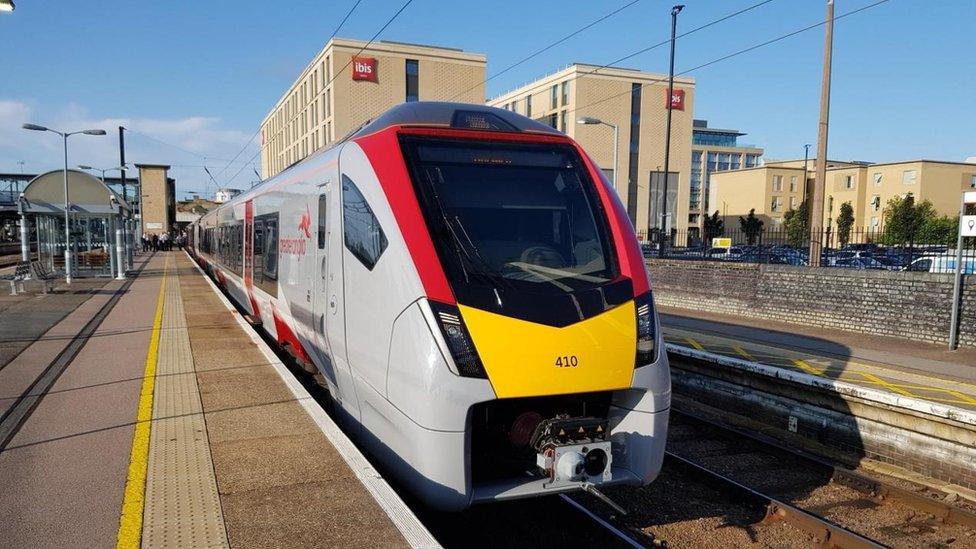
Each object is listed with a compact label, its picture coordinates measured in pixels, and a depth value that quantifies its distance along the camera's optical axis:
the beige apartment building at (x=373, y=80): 56.22
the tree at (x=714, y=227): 61.38
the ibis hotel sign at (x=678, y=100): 65.00
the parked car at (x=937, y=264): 14.19
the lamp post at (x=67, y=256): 21.34
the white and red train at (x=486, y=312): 4.28
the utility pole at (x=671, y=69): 25.46
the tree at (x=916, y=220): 14.42
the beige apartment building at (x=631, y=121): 61.56
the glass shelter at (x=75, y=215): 21.45
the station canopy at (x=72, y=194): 21.31
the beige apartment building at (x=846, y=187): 51.03
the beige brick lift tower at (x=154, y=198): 63.69
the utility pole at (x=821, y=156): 15.75
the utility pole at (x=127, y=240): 28.63
